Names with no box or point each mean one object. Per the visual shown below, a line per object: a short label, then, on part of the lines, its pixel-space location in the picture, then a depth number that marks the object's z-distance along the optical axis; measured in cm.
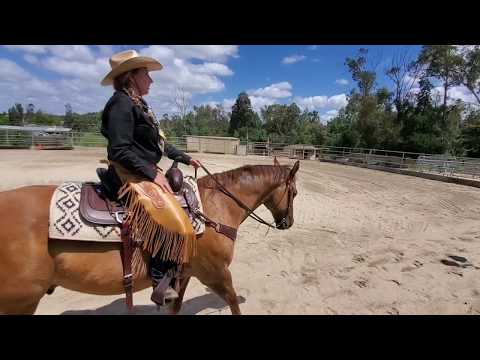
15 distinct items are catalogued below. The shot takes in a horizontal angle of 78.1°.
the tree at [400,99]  3106
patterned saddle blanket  209
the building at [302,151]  3145
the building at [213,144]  2847
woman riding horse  209
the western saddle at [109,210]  221
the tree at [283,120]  5727
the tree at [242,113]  5791
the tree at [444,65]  2805
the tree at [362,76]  3828
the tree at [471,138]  2600
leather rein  270
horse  204
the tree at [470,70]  2716
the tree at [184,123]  5183
